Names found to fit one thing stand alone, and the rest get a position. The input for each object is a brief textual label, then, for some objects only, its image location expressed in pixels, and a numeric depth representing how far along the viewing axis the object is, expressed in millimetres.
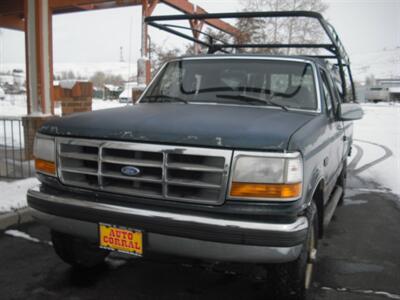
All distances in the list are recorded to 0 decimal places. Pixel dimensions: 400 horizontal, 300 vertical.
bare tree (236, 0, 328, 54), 24672
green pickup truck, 2445
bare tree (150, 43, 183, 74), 19938
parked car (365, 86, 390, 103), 53219
